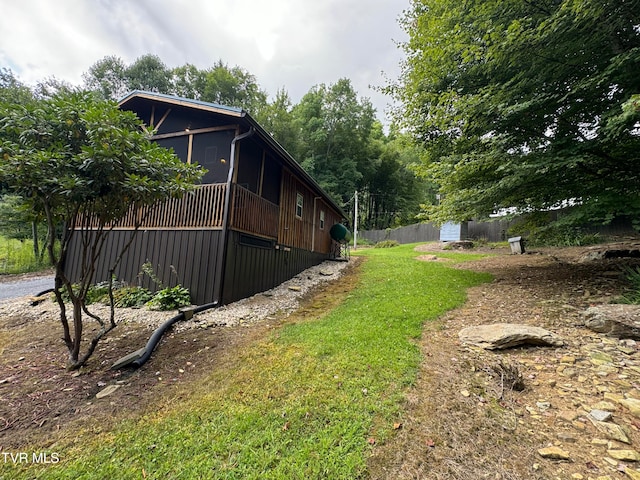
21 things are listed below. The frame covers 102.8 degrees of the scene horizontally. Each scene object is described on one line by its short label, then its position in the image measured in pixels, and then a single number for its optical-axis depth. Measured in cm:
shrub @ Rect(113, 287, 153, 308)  563
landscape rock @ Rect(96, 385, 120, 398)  274
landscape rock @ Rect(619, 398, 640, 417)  203
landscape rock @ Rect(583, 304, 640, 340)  306
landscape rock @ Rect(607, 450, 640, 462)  166
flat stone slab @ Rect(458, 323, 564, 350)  319
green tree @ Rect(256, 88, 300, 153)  2045
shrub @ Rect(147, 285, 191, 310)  536
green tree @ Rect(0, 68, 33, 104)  1405
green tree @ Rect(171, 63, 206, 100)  2112
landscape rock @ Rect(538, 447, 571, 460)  173
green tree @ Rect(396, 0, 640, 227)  422
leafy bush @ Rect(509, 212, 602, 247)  606
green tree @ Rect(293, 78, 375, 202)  2267
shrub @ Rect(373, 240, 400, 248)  1998
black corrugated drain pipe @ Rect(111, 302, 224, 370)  329
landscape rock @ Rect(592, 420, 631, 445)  181
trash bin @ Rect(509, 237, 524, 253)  1045
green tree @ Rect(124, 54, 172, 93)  2034
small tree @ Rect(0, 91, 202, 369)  275
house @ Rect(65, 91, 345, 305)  586
